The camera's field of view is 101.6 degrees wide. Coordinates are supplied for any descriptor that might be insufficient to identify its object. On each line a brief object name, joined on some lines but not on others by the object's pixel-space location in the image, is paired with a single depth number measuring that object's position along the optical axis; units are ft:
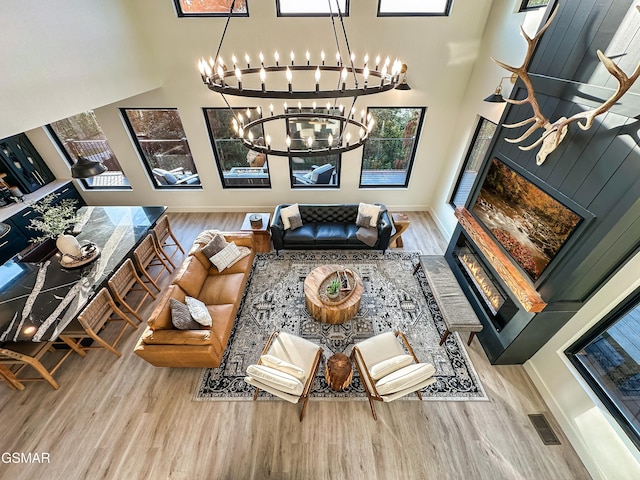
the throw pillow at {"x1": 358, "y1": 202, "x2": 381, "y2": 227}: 16.74
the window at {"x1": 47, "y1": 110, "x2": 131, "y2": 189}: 17.39
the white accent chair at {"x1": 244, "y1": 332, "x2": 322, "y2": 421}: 8.52
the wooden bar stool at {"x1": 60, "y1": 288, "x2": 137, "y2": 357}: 10.03
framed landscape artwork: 8.43
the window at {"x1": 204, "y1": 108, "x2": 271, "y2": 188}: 17.40
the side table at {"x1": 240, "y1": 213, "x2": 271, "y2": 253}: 16.49
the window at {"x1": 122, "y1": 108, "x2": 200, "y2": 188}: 17.41
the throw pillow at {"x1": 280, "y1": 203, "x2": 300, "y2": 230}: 16.83
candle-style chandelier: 5.44
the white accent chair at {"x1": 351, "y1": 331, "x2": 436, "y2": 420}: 8.47
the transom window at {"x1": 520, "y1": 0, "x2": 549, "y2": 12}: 10.85
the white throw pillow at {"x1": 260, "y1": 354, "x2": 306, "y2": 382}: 8.93
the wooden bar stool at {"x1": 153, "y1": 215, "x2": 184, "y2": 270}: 14.96
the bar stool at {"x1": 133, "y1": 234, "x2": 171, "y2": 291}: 13.37
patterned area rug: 10.66
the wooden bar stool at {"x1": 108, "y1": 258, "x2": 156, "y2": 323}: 11.42
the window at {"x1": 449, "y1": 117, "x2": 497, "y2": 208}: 14.74
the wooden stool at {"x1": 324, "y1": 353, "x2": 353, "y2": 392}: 9.70
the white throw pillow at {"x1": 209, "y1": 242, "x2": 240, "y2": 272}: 13.80
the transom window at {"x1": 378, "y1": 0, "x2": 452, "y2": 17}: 13.79
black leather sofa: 16.44
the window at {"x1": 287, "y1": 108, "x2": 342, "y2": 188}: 17.54
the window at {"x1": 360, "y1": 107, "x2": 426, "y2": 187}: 17.37
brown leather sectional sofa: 9.91
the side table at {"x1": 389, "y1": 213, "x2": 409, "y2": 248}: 16.61
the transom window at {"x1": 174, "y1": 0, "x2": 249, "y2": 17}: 13.70
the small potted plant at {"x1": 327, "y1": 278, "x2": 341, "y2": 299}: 12.20
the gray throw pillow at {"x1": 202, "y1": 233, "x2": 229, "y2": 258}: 13.88
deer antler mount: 6.26
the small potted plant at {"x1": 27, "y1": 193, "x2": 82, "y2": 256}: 11.96
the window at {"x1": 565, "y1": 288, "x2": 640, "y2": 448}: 7.71
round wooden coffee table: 12.09
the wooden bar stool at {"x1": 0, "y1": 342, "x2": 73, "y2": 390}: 9.48
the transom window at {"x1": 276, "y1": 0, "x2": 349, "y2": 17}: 13.75
